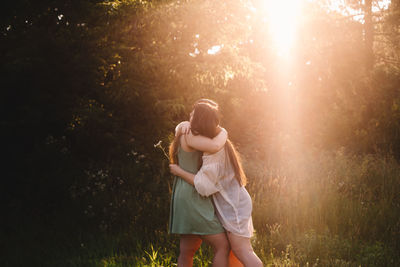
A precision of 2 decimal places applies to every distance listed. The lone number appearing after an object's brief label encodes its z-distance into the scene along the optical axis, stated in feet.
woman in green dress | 9.42
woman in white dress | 9.39
